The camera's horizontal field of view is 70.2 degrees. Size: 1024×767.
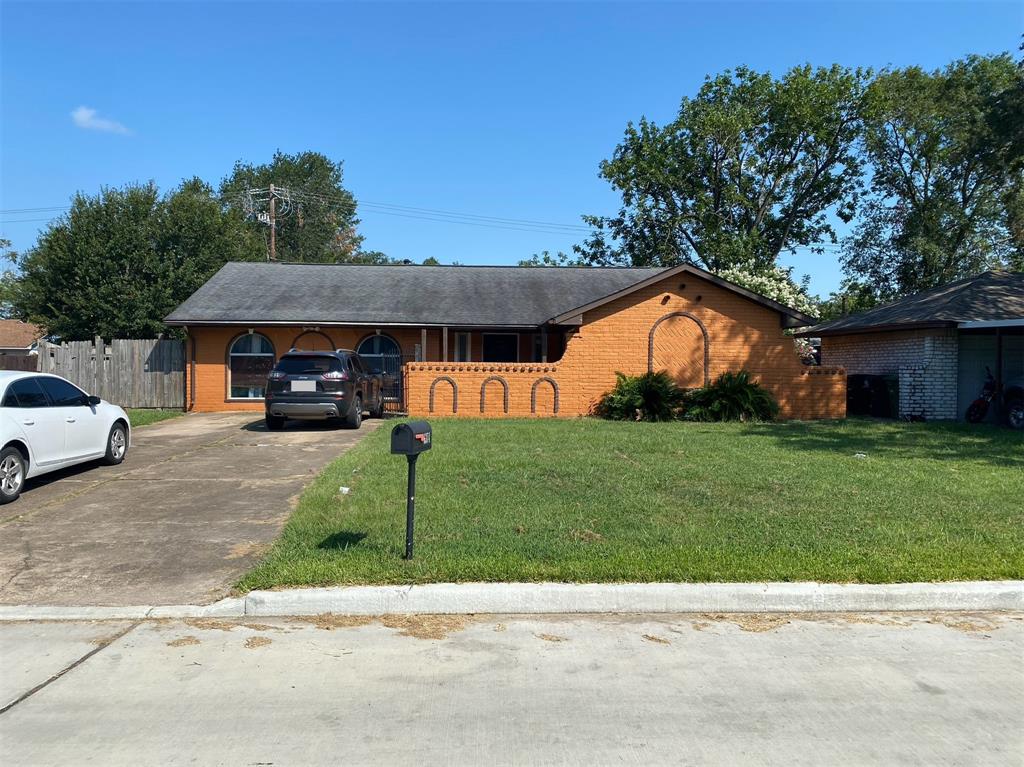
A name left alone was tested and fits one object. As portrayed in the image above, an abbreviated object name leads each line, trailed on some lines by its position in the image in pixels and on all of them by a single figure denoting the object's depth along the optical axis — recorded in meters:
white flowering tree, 29.02
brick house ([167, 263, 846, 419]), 17.64
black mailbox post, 5.77
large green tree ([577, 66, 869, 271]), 35.53
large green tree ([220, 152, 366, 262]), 58.22
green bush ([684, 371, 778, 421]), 16.94
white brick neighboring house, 16.98
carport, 17.38
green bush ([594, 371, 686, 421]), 16.97
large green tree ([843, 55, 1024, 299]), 32.75
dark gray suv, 14.28
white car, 8.22
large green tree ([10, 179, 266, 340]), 25.83
